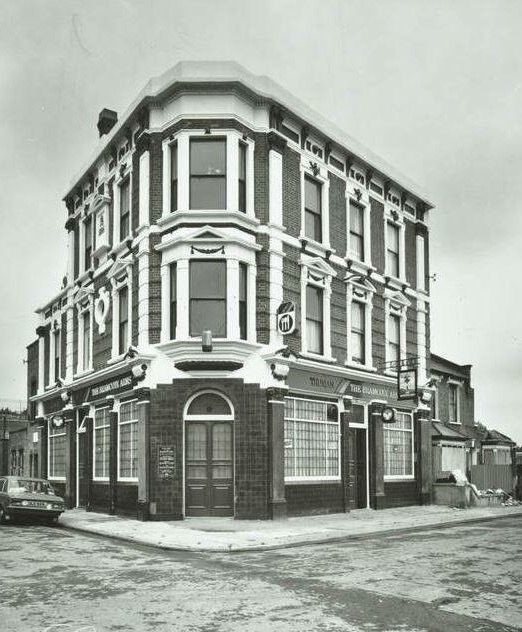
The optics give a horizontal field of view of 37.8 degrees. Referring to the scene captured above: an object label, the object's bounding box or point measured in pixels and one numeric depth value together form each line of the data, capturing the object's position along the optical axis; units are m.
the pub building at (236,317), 20.92
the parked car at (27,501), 20.48
